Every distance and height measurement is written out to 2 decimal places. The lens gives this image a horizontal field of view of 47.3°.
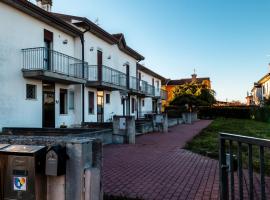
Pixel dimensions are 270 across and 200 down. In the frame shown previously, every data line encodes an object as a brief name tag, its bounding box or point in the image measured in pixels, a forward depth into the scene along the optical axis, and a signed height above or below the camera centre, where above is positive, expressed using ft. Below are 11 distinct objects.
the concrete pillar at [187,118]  109.29 -2.66
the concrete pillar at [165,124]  68.98 -3.00
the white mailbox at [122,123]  46.37 -1.81
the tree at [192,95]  143.74 +7.25
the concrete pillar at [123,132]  46.41 -3.17
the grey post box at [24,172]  11.06 -2.20
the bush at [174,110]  137.11 +0.32
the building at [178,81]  238.48 +23.71
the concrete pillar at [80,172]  11.29 -2.25
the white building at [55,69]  46.85 +8.00
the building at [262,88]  162.61 +13.40
